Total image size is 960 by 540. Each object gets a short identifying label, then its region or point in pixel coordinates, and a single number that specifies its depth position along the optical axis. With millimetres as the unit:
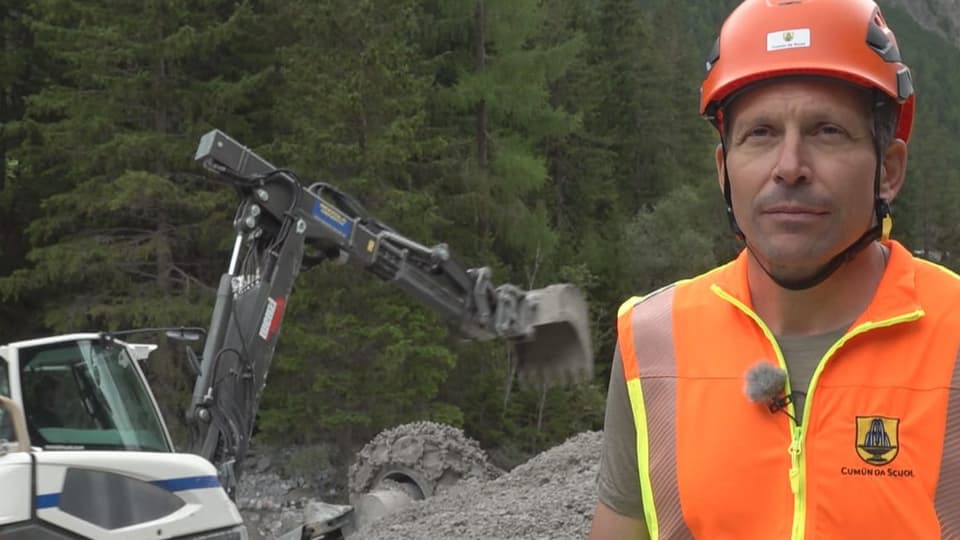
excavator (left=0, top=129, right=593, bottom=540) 5512
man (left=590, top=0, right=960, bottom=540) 1748
